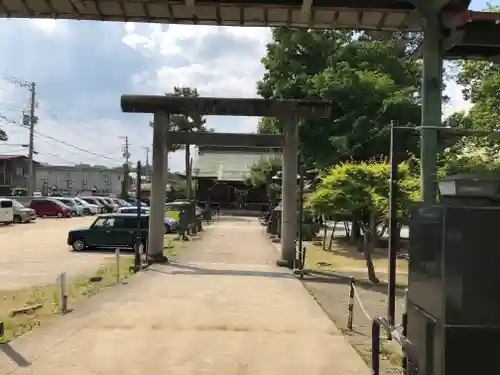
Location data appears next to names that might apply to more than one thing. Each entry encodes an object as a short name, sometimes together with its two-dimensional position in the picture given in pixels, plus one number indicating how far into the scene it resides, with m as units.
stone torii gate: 18.56
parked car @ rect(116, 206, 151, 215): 33.38
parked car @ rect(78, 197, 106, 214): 58.44
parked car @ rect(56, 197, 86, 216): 52.28
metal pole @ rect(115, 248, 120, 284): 14.40
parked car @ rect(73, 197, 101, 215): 55.75
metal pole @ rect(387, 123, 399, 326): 6.29
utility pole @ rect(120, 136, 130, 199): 78.42
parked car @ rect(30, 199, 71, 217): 49.81
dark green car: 23.61
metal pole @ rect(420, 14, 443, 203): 6.40
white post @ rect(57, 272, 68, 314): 10.49
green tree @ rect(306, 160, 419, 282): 16.61
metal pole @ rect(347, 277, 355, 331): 9.59
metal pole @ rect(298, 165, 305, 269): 17.59
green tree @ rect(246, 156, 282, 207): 43.53
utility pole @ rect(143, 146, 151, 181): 89.75
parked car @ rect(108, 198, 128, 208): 62.42
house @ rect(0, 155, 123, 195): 75.31
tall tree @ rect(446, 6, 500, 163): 9.58
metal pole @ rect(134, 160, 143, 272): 16.85
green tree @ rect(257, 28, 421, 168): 25.52
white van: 39.28
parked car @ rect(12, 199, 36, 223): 41.21
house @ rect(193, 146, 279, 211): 55.72
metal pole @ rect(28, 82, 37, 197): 56.09
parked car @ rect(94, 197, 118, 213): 58.75
